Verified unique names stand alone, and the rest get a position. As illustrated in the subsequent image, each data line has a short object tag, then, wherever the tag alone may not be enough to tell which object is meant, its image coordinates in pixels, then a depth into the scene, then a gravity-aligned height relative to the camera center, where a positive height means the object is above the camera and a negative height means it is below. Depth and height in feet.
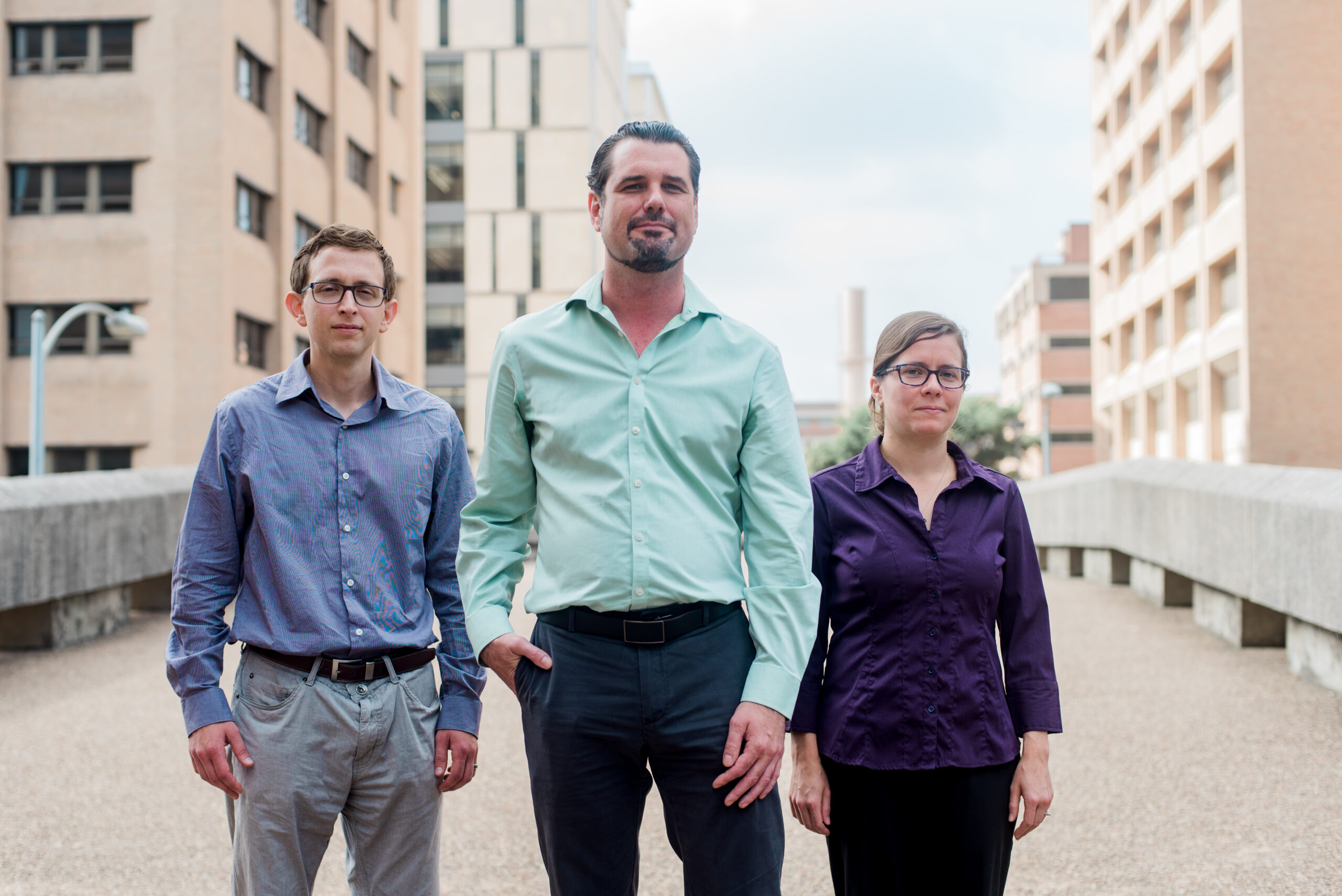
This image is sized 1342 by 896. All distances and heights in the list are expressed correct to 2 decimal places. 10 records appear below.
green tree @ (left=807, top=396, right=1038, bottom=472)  182.80 +2.73
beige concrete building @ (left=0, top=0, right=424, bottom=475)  83.41 +17.47
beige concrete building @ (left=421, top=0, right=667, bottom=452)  186.60 +47.74
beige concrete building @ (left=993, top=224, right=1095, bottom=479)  237.04 +20.91
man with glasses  9.12 -1.32
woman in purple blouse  9.24 -1.89
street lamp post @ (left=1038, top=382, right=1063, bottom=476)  103.55 +5.25
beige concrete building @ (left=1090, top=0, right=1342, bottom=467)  103.91 +21.57
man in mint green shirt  8.39 -0.76
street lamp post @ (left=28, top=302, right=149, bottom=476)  62.23 +6.09
